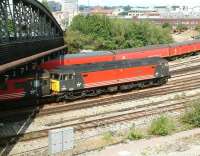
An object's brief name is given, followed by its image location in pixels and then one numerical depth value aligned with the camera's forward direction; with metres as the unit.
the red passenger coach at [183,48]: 58.43
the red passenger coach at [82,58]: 41.95
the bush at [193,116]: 25.75
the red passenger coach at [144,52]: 49.92
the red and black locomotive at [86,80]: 30.47
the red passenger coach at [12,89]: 29.38
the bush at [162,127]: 23.89
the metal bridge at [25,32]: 24.21
